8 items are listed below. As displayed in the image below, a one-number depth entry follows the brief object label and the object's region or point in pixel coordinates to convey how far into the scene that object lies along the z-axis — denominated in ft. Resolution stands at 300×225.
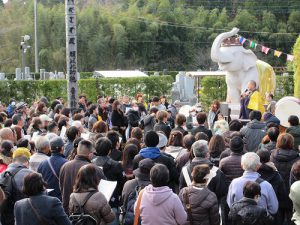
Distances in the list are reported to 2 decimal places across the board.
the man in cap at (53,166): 25.49
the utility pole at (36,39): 123.04
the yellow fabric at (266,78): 66.90
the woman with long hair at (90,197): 20.84
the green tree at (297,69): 79.66
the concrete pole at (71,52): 50.39
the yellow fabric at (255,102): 49.73
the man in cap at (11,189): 23.08
